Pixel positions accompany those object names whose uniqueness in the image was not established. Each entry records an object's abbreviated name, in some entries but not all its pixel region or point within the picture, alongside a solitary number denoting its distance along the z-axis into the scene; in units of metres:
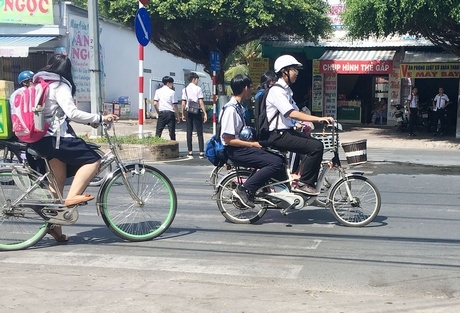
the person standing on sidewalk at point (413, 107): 21.31
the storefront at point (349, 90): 24.52
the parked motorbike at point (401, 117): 22.52
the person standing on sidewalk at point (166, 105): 13.95
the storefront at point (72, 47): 22.11
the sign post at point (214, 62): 17.99
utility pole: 14.20
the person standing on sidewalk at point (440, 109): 20.73
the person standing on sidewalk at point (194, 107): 13.32
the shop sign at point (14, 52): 21.52
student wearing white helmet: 6.77
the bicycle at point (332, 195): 6.90
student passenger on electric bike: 6.83
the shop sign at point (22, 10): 21.98
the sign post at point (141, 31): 12.66
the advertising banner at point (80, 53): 23.41
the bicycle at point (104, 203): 5.92
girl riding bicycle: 5.86
